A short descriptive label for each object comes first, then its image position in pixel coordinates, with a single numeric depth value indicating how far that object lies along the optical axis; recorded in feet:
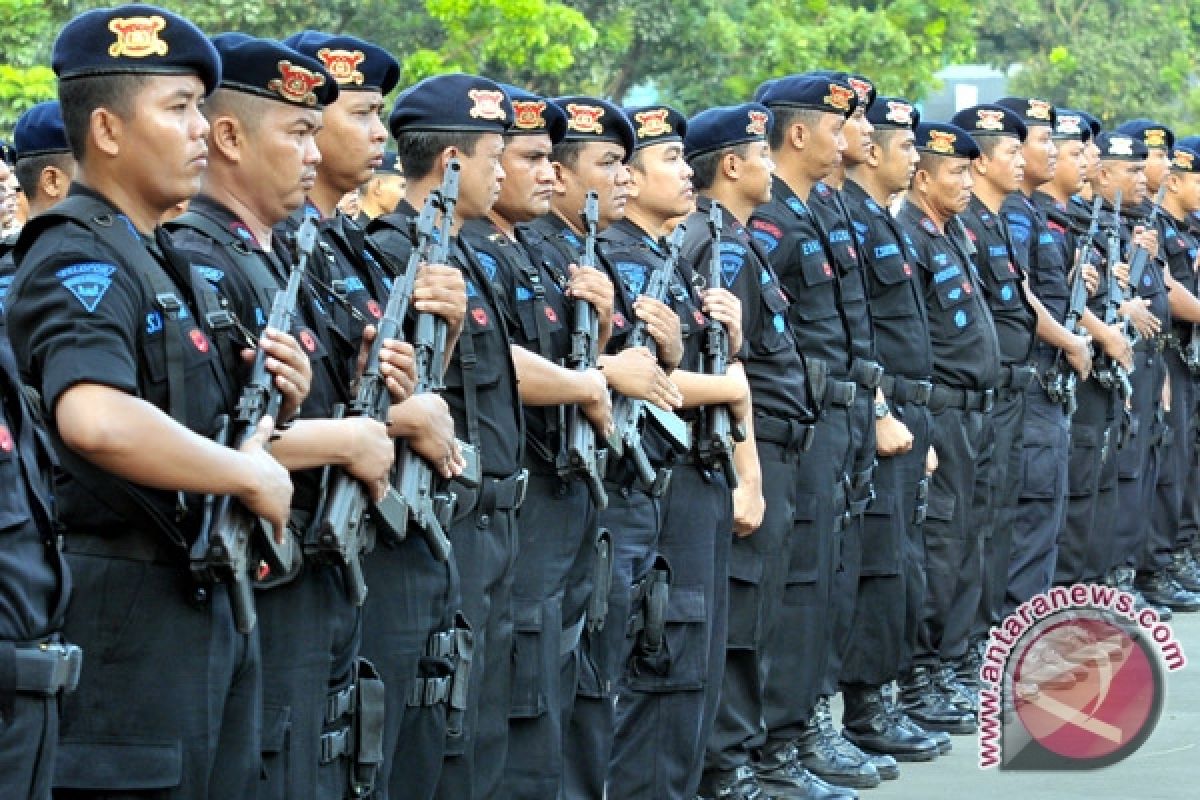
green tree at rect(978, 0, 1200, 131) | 117.60
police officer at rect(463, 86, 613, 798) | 21.24
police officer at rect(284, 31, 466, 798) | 18.22
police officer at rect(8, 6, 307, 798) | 14.35
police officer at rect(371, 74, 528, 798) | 19.97
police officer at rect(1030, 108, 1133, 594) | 38.70
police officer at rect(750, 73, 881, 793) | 27.89
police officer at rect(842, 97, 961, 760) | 30.58
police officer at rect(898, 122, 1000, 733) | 32.76
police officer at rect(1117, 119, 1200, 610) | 45.52
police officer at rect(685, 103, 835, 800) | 26.73
